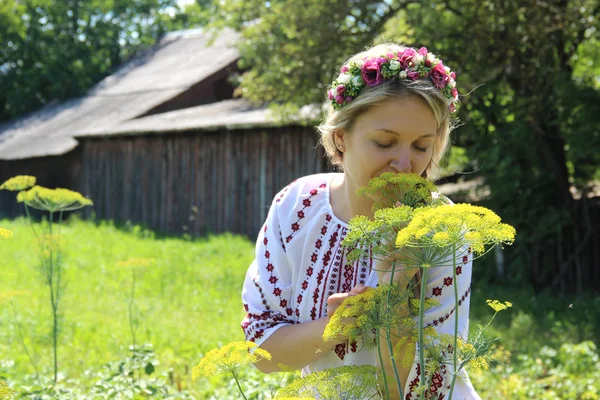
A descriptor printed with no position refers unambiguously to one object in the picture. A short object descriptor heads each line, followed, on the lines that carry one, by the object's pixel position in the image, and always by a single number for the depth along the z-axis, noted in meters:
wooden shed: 16.70
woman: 2.07
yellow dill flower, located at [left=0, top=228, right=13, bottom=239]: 1.77
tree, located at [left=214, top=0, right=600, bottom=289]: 9.63
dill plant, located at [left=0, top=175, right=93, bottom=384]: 3.58
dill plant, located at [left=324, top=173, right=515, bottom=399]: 1.40
